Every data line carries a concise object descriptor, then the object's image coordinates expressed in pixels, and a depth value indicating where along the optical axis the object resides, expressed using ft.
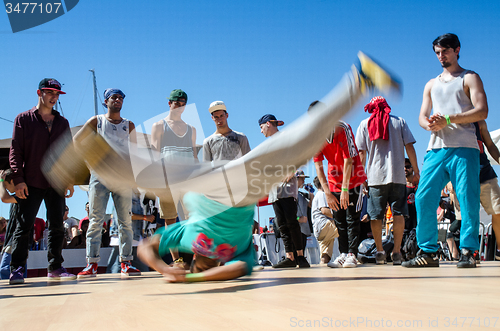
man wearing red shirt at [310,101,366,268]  14.14
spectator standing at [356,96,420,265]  14.20
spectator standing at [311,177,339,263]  18.17
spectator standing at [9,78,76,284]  11.38
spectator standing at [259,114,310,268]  14.64
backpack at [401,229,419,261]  19.61
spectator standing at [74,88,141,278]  12.95
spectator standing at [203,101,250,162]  13.56
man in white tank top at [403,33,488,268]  10.83
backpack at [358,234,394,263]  17.87
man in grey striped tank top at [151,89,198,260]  12.90
